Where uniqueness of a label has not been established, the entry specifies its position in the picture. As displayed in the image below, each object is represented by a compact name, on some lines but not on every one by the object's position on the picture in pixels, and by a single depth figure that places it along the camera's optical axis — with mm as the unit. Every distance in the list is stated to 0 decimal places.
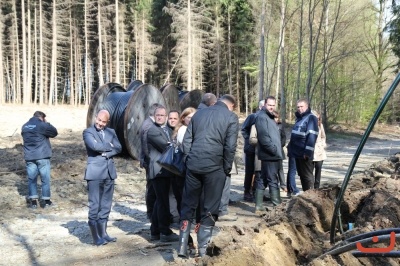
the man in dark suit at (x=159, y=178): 5910
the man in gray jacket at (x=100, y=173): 5844
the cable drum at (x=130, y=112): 12955
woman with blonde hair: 5977
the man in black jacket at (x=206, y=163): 4879
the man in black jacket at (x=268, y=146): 7078
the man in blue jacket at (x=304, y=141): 7375
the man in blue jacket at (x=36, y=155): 8312
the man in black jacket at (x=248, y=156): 8258
